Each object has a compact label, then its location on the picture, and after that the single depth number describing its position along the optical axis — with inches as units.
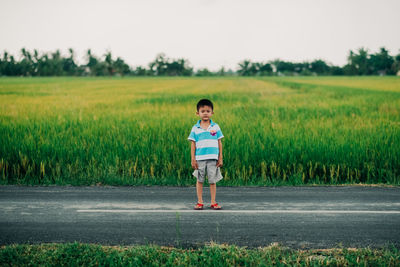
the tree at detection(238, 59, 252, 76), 6136.8
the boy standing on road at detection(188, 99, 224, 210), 196.4
